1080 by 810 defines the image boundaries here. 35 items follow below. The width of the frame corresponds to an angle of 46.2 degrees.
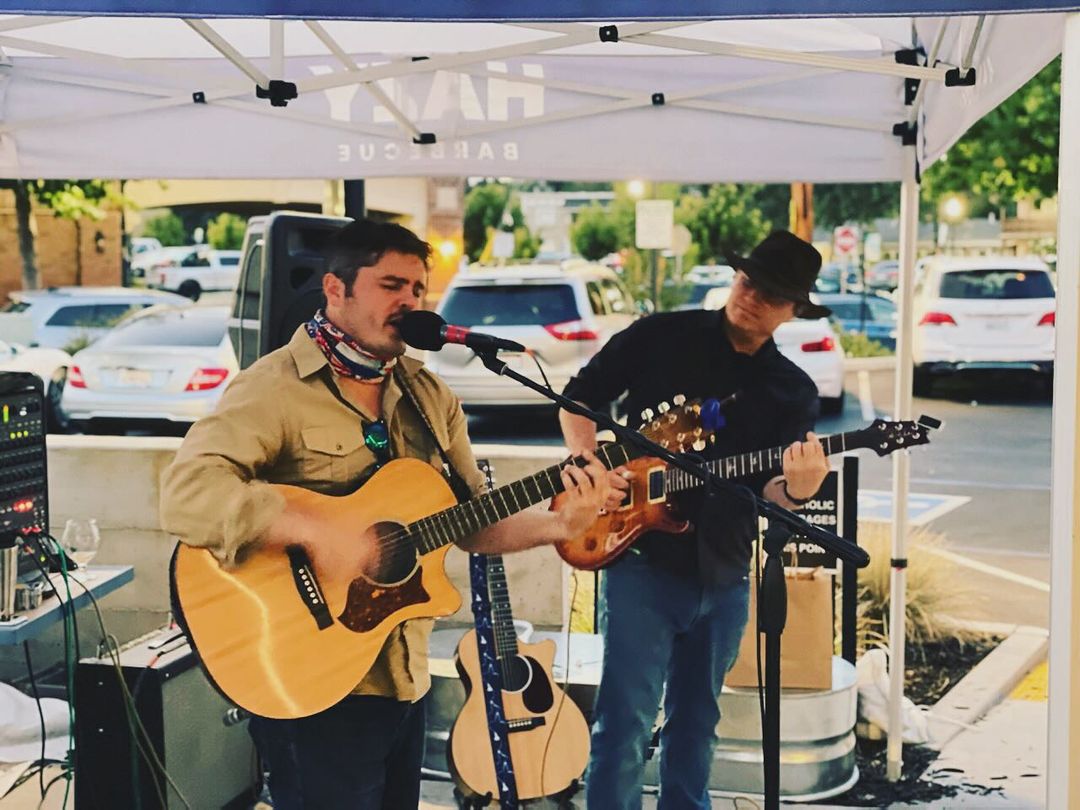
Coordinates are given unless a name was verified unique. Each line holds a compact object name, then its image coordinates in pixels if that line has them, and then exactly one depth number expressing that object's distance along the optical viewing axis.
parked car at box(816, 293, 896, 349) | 22.66
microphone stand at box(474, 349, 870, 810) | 2.61
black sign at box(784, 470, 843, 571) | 5.27
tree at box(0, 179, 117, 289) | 17.36
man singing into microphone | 2.63
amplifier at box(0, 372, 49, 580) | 3.71
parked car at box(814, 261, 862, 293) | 30.46
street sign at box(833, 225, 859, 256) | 22.34
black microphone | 2.61
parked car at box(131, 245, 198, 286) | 29.52
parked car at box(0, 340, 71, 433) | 13.06
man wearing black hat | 3.52
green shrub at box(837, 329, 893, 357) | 20.52
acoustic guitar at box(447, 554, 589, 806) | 4.14
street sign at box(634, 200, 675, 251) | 17.05
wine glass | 4.15
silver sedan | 11.69
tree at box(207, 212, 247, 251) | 31.69
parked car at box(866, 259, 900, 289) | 35.53
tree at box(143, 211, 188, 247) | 33.81
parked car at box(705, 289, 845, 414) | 14.84
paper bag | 4.53
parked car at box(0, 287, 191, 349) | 15.92
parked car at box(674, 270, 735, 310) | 23.50
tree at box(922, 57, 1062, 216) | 18.02
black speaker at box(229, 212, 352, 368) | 4.01
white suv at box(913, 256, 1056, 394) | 15.95
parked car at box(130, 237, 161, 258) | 32.86
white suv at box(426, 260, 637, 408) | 12.95
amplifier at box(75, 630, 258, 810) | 3.82
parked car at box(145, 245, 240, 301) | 27.28
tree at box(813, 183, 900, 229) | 32.25
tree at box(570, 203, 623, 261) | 35.00
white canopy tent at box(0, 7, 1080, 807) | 4.54
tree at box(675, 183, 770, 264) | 30.70
